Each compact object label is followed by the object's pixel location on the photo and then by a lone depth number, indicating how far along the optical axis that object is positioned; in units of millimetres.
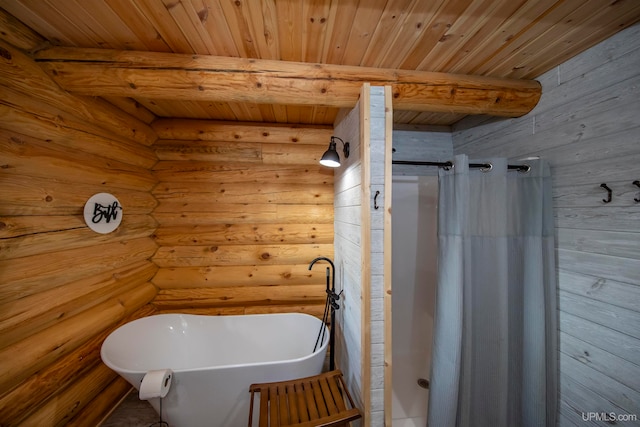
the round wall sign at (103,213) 1435
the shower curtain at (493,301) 1214
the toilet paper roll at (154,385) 1130
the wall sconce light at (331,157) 1377
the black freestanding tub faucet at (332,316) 1597
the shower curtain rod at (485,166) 1280
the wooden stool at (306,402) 1090
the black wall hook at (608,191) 1021
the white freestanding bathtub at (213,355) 1286
